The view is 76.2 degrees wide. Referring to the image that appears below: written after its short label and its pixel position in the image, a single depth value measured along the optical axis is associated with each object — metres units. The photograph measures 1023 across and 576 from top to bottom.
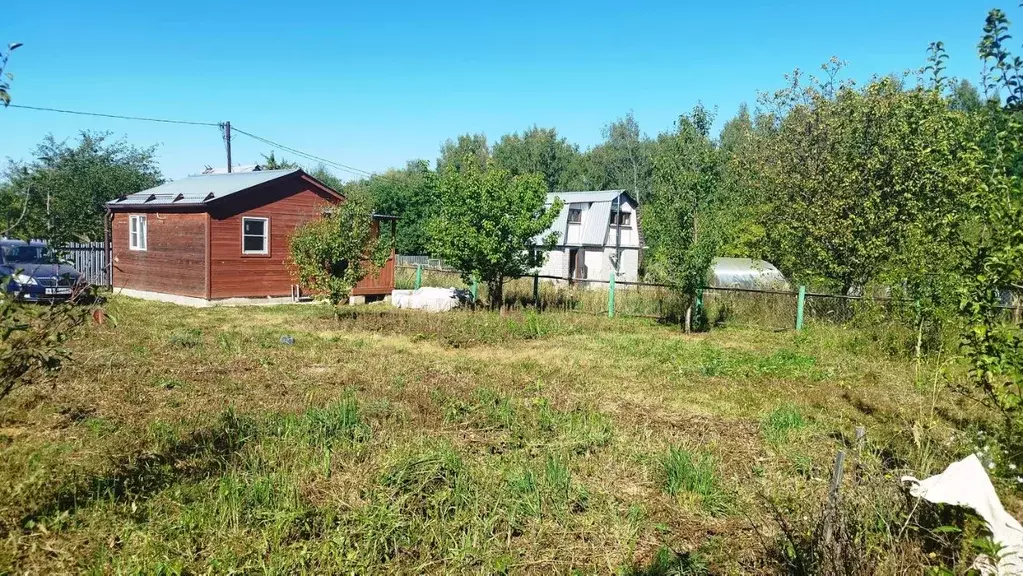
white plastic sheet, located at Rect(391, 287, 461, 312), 18.88
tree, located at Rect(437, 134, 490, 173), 68.95
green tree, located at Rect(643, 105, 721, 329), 15.96
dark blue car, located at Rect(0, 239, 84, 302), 16.12
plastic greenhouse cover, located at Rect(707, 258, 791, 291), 20.14
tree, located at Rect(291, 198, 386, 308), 15.88
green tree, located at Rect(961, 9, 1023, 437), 4.39
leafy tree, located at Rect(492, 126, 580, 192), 59.66
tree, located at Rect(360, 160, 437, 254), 40.59
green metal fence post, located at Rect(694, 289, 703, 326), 16.70
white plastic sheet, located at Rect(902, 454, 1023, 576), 3.44
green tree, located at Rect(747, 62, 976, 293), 15.53
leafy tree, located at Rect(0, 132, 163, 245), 31.30
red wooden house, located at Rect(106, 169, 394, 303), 19.17
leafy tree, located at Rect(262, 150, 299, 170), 32.58
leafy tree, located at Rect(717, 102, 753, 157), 54.38
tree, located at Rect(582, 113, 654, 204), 56.75
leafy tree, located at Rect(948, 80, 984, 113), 47.05
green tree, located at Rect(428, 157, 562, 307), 17.78
